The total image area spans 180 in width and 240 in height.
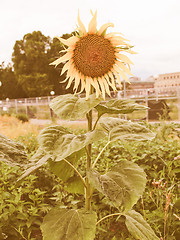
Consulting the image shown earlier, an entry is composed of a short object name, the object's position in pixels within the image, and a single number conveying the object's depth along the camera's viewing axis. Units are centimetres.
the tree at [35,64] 2298
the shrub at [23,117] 1307
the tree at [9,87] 2664
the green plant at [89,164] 94
